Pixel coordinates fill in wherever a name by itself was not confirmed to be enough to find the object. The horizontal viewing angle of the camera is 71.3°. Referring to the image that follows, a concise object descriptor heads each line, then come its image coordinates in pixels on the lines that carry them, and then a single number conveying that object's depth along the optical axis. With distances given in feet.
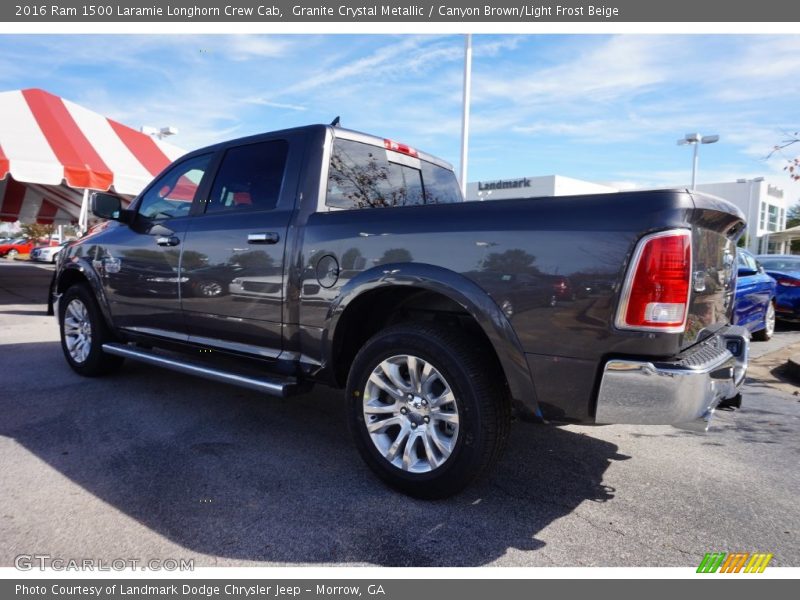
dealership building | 141.28
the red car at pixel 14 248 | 117.91
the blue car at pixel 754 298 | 23.30
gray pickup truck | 7.51
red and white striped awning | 34.40
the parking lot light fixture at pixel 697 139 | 80.59
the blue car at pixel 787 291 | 31.83
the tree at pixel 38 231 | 165.48
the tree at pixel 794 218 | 165.37
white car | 95.81
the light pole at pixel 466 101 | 36.40
